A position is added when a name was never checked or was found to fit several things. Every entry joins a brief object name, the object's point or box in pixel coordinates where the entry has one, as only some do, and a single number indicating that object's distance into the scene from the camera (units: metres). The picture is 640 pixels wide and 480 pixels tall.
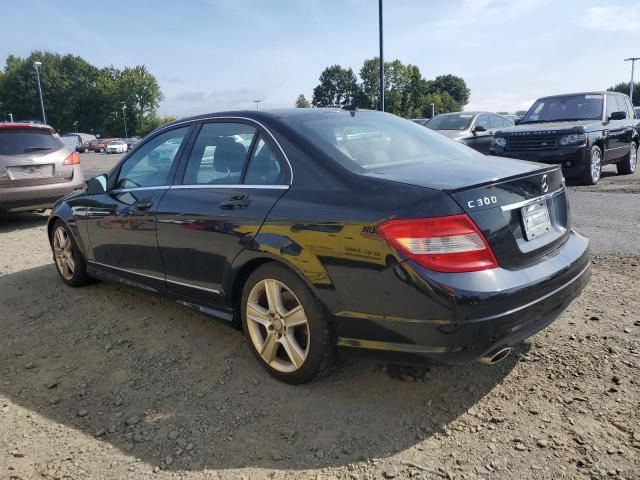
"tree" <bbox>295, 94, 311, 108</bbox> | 67.41
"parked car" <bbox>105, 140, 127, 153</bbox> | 51.16
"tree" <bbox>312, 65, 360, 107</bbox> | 95.88
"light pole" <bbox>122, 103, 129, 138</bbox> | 90.31
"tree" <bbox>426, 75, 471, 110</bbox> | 99.00
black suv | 9.46
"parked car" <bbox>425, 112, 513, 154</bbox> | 12.01
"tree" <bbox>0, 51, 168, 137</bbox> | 92.19
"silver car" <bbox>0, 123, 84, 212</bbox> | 7.77
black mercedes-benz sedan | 2.34
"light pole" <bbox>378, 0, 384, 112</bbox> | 18.66
